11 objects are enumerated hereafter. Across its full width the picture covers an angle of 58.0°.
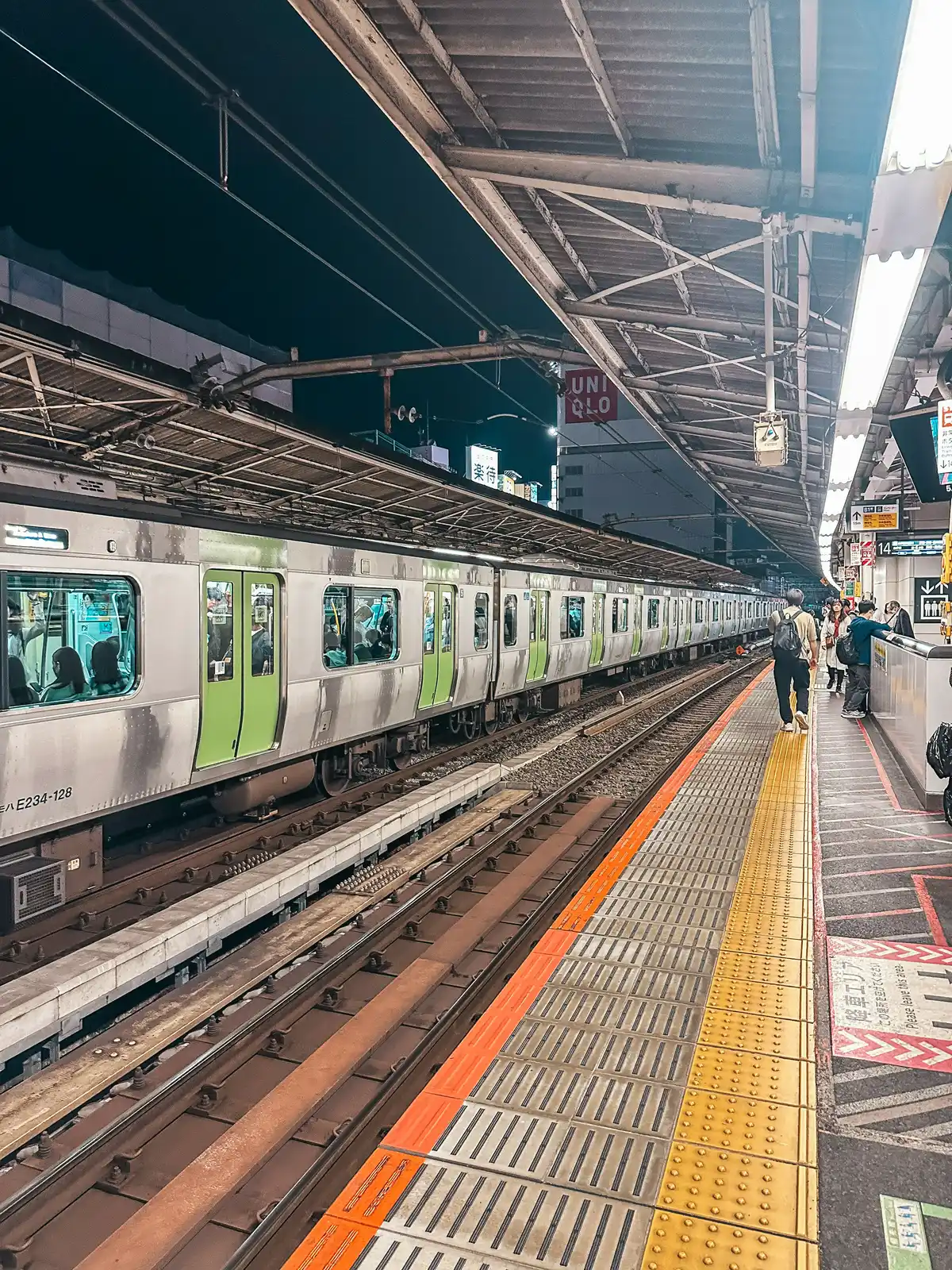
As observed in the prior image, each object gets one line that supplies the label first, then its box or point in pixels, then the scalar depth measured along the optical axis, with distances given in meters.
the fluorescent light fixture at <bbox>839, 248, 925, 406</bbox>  4.11
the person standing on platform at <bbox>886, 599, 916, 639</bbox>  13.49
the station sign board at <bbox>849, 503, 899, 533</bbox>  13.65
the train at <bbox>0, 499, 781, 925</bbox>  4.95
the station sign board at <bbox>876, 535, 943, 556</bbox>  13.70
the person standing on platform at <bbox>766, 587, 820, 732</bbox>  10.27
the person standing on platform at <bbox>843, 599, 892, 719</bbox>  12.06
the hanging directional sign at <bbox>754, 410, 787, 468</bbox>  7.59
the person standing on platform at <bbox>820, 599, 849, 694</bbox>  16.95
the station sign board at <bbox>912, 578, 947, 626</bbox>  17.59
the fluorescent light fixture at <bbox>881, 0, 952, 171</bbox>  2.44
